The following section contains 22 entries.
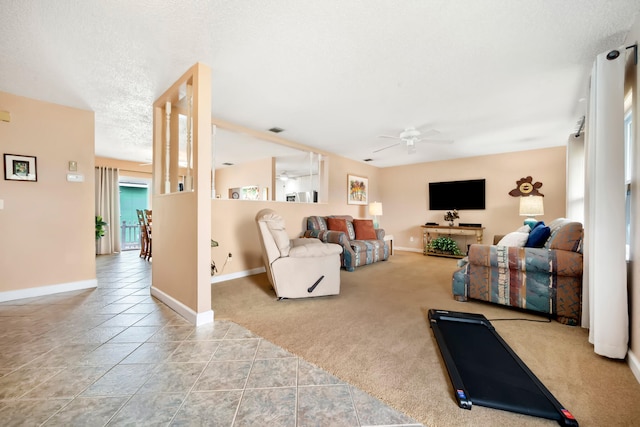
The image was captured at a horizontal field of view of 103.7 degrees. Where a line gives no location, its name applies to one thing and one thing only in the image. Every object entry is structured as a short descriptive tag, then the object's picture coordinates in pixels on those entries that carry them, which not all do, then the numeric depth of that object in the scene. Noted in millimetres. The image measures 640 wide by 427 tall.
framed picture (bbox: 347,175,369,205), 6312
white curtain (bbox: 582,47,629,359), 1732
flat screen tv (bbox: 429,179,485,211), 5781
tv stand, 5492
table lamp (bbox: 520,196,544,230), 4328
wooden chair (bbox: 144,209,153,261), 5445
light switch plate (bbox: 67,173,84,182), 3258
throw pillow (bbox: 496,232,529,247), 2746
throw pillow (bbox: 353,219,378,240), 5176
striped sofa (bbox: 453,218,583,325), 2283
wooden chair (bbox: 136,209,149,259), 5582
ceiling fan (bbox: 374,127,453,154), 3979
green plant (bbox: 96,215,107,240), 5691
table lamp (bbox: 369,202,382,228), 6132
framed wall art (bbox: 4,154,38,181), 2881
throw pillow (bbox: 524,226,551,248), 2668
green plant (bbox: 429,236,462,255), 5629
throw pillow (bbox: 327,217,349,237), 5000
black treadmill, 1258
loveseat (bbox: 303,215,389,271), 4375
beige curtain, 6109
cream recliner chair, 2852
